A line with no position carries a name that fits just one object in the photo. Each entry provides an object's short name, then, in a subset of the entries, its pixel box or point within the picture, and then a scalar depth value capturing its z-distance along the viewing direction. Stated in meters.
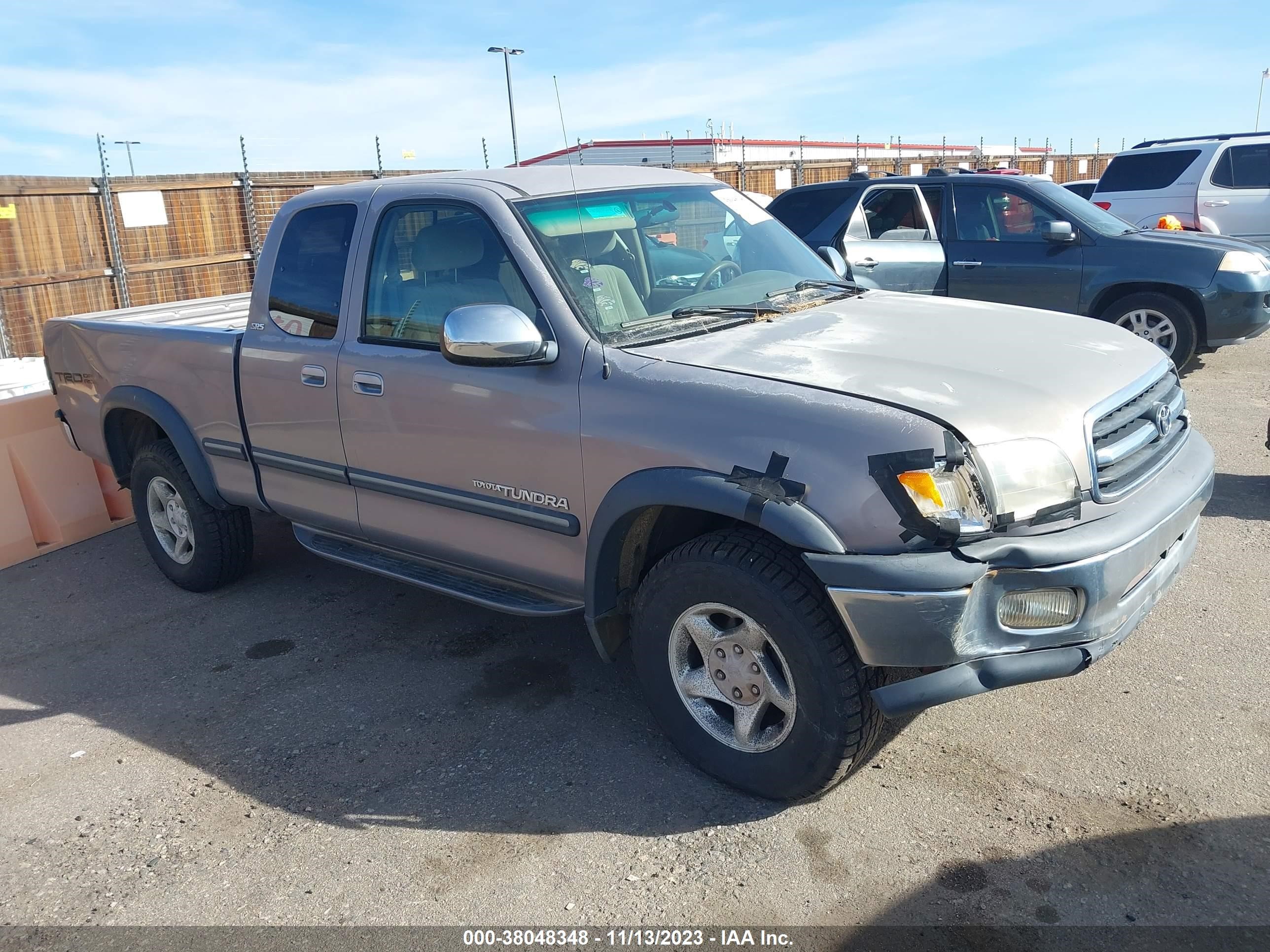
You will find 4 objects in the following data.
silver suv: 12.37
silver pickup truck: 2.83
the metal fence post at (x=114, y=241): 12.46
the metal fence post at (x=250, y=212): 14.26
